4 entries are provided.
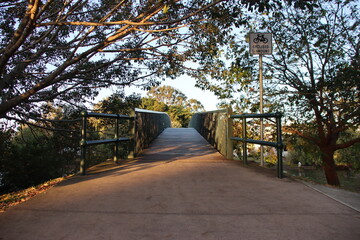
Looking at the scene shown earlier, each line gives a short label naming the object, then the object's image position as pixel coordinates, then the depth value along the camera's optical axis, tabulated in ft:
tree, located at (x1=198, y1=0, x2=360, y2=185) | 30.40
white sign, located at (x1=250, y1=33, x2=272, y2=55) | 18.95
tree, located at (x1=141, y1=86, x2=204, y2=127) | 158.86
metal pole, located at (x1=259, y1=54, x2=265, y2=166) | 17.63
